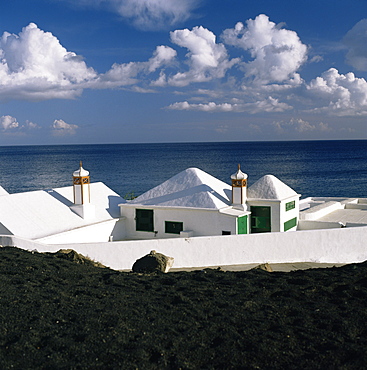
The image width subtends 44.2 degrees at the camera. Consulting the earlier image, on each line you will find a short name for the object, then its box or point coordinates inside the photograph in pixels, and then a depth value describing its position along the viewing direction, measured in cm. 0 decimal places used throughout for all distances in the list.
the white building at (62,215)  1980
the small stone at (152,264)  1579
